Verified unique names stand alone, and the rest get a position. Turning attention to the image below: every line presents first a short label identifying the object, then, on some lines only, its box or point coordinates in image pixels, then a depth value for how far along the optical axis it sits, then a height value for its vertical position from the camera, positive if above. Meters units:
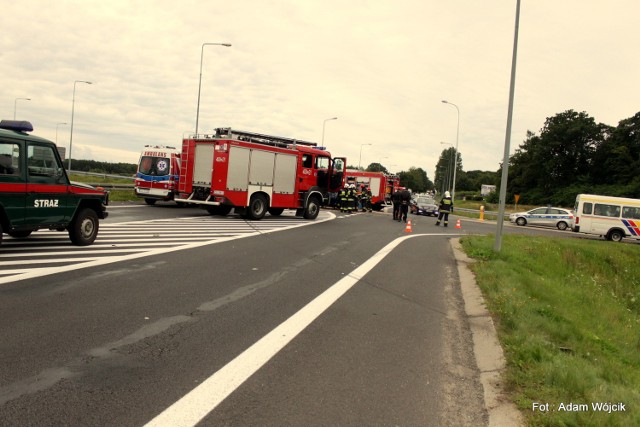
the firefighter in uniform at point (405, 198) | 25.80 +0.18
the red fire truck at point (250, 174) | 19.05 +0.65
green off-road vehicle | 8.41 -0.34
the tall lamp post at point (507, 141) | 13.01 +1.91
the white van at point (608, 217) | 26.14 +0.09
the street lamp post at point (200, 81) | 28.21 +6.53
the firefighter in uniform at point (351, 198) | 30.74 -0.04
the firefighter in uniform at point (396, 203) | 25.96 -0.12
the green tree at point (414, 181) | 156.12 +7.14
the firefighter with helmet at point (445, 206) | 24.92 -0.04
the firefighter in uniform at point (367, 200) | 34.19 -0.11
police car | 34.12 -0.33
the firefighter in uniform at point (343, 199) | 30.42 -0.16
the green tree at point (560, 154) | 84.12 +10.55
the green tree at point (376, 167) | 141.18 +9.62
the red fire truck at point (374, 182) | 37.69 +1.25
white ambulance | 23.14 +0.43
